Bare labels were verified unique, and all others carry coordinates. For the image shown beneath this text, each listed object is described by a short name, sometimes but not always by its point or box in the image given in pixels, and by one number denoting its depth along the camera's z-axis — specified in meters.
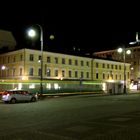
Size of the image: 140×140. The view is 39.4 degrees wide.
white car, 22.81
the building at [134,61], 71.59
